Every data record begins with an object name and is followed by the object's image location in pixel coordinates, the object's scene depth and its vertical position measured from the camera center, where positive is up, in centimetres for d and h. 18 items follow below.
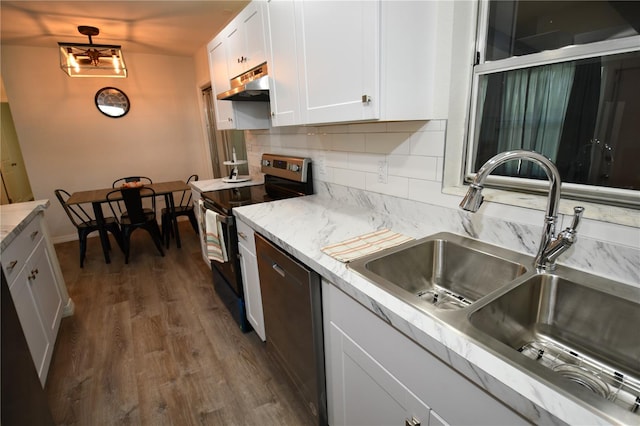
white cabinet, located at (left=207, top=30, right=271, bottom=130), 259 +24
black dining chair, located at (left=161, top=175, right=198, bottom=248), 392 -96
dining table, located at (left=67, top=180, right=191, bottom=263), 332 -58
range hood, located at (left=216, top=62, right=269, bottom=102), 192 +29
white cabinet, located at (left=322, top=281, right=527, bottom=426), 72 -67
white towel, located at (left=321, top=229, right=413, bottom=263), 119 -44
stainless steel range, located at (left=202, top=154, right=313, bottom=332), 207 -44
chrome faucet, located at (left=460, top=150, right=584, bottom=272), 90 -22
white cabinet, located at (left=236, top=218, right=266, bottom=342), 182 -83
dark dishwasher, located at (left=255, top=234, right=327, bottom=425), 127 -81
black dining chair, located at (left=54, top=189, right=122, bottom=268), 347 -93
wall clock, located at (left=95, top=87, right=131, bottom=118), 436 +51
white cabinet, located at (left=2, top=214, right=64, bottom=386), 166 -84
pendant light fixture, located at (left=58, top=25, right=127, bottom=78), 274 +70
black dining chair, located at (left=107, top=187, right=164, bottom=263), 341 -83
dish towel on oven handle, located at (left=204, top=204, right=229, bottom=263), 211 -67
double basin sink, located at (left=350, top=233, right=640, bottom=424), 78 -52
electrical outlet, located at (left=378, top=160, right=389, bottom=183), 163 -21
